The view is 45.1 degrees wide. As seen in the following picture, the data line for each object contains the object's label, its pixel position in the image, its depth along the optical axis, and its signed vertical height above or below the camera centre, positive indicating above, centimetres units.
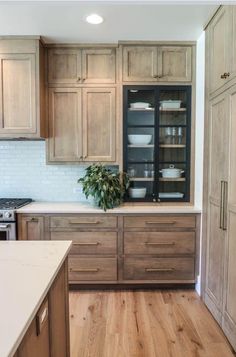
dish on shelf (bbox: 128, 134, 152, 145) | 324 +23
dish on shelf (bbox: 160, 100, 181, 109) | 322 +62
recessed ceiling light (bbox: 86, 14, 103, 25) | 254 +128
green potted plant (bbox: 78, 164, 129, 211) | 299 -29
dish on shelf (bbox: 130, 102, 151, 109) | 322 +61
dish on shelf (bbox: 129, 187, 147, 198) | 329 -38
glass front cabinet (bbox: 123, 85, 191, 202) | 321 +20
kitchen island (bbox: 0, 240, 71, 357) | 92 -53
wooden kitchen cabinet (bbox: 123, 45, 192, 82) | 312 +106
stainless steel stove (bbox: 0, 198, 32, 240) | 289 -65
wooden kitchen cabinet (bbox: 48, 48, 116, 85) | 316 +104
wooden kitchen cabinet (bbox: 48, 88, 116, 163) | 319 +38
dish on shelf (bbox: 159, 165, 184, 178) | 326 -15
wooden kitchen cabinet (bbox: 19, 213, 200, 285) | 301 -92
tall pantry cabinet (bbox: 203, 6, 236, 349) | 215 -13
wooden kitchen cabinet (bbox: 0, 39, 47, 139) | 301 +75
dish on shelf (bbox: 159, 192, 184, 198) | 327 -41
